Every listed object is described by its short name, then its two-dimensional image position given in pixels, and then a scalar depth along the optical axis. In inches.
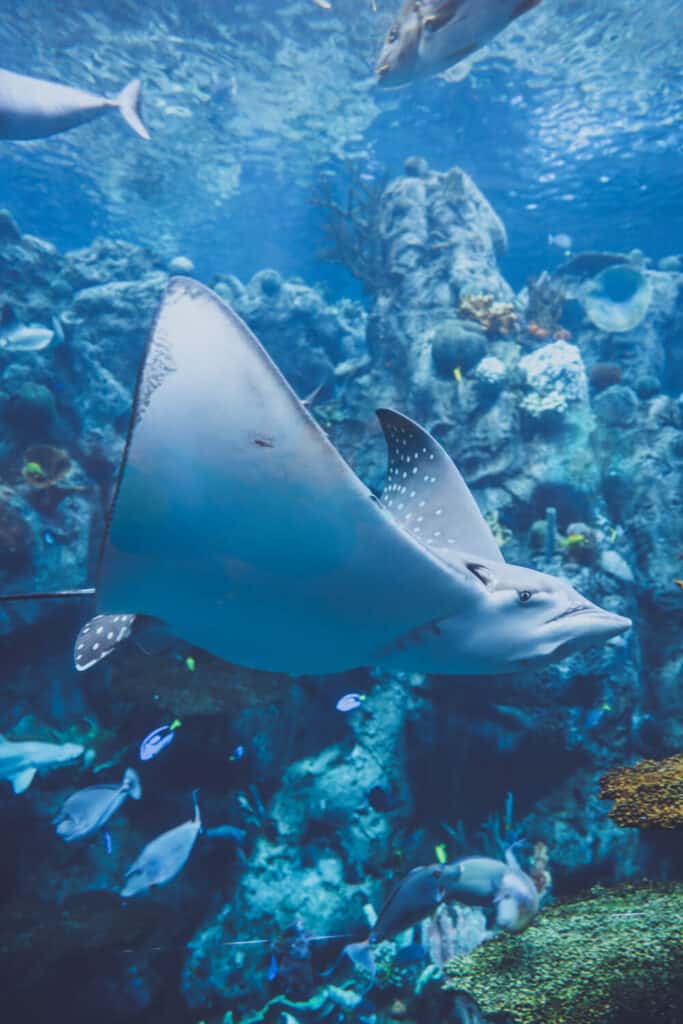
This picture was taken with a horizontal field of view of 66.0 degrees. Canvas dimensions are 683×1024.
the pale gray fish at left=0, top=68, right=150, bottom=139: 213.9
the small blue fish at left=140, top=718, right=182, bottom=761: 176.9
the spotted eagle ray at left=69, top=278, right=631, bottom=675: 69.1
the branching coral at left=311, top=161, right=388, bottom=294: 537.6
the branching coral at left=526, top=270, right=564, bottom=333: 501.4
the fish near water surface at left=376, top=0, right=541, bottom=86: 156.7
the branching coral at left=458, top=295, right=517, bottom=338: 397.7
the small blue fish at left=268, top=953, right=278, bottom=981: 172.0
